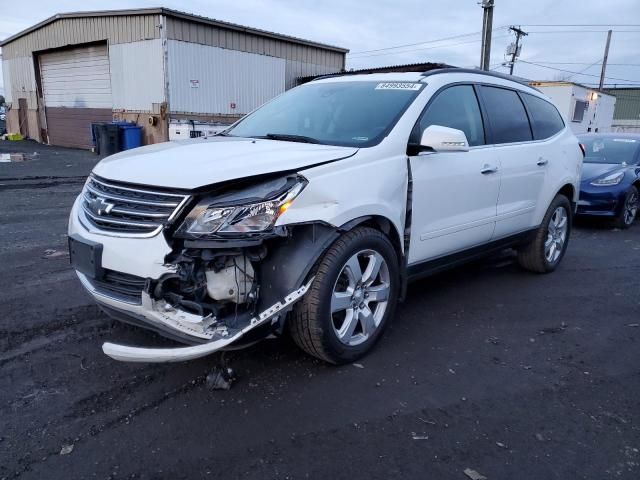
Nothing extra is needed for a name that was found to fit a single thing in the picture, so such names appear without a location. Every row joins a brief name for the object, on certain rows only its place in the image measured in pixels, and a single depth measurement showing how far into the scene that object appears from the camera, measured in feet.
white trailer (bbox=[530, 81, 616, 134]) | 81.61
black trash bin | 52.16
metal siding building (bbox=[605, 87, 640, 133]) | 179.11
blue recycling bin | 53.01
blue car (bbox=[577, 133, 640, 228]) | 25.93
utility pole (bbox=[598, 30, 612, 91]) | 135.74
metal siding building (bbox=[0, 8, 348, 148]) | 53.57
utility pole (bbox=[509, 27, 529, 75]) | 105.70
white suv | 8.43
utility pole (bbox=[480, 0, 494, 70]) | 56.90
